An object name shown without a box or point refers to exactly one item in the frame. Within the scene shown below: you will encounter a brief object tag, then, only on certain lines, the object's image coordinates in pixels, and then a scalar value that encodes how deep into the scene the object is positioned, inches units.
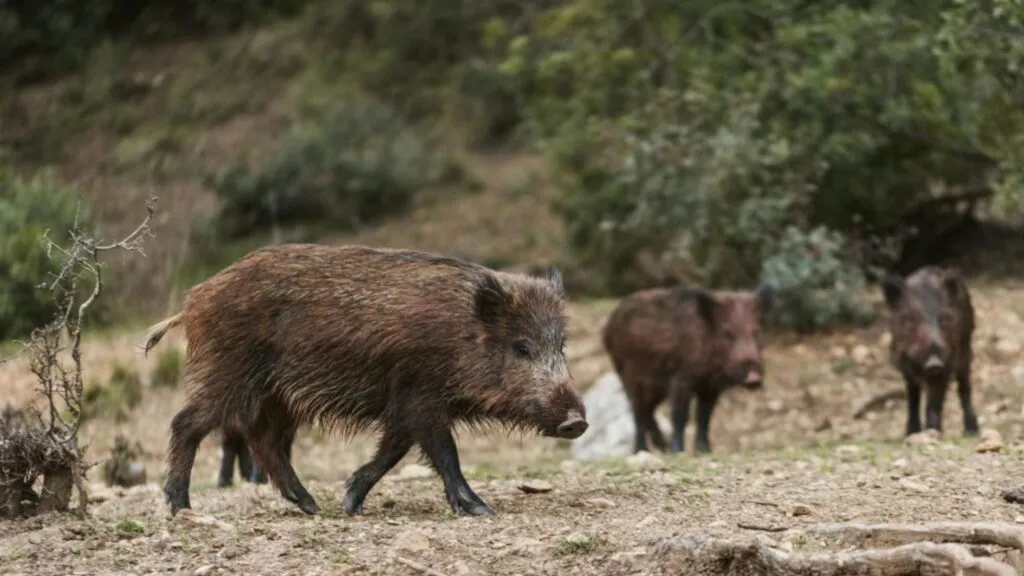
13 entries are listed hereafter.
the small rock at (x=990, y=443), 695.7
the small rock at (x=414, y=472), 754.8
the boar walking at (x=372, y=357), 567.8
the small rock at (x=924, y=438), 791.6
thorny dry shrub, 522.9
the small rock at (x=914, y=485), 570.3
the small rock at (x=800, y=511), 518.6
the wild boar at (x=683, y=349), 904.3
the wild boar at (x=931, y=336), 874.8
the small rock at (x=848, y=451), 719.3
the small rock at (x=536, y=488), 603.5
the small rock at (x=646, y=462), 685.3
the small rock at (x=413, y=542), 462.3
